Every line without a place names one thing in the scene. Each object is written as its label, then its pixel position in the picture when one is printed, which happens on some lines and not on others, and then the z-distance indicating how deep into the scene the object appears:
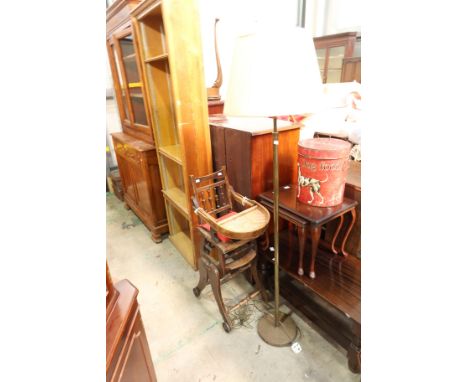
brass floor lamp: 0.84
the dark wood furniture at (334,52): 3.63
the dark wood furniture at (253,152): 1.57
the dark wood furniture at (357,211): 1.50
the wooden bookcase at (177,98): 1.53
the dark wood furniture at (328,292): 1.28
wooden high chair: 1.36
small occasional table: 1.29
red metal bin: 1.24
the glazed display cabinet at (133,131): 2.28
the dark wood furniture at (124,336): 0.65
